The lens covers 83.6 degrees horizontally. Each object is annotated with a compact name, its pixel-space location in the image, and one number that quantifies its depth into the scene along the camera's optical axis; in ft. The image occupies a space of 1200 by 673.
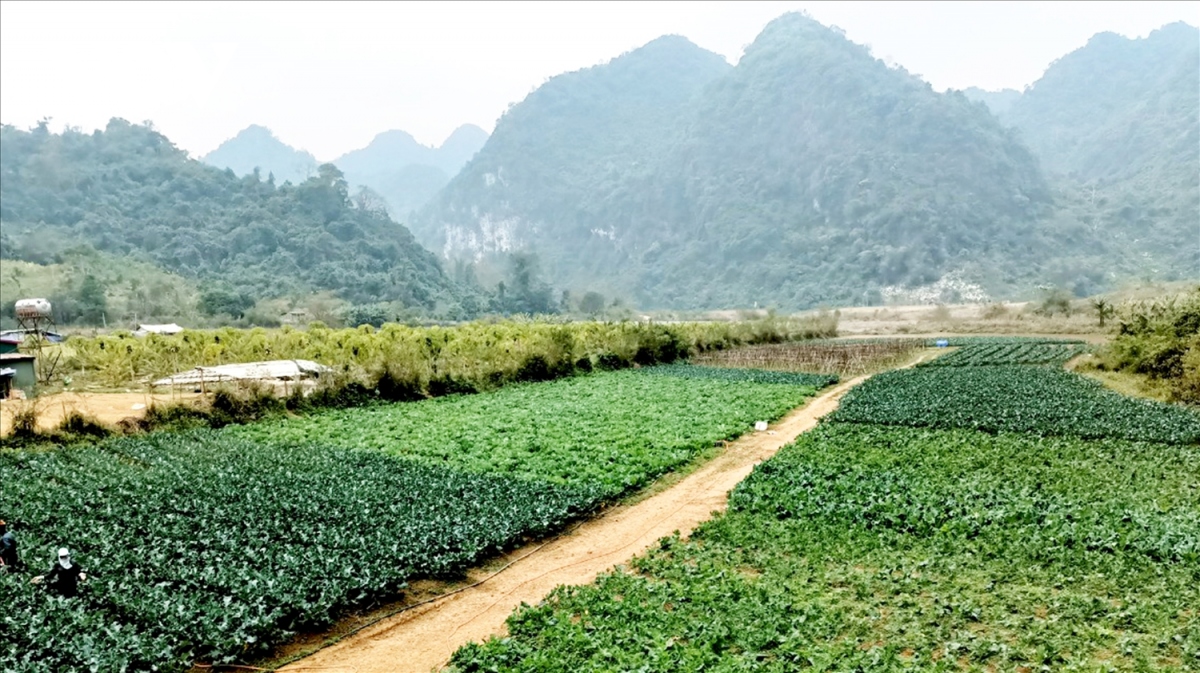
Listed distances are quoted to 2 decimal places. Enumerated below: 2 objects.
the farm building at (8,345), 97.81
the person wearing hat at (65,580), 28.78
